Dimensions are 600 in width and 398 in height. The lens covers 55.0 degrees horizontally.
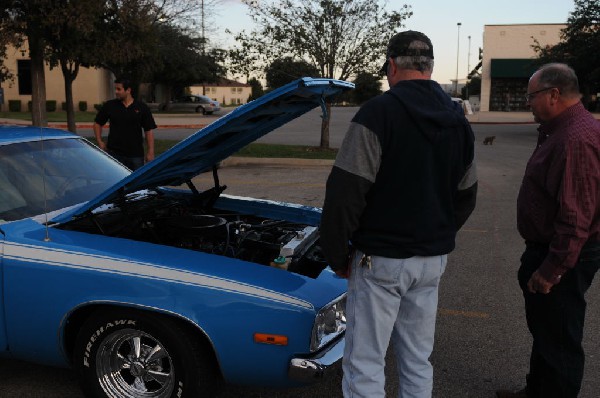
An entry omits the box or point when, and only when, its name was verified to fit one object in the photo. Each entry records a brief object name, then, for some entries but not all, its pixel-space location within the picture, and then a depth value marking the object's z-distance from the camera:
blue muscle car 2.79
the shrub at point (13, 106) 39.91
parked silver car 42.94
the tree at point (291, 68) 17.17
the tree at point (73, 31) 12.35
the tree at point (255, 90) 62.70
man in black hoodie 2.32
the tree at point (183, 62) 40.88
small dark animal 20.80
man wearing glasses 2.77
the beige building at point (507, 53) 51.88
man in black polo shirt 6.99
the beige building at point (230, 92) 94.91
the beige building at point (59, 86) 40.09
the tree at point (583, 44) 21.52
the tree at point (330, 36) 16.45
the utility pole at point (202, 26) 29.07
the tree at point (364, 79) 17.18
